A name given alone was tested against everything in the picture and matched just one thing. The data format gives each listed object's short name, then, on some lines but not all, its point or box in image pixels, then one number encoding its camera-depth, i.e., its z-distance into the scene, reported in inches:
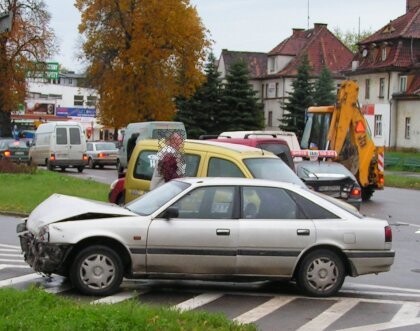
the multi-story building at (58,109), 3991.1
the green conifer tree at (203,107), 2476.6
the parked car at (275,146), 671.1
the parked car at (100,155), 1806.1
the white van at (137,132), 1168.2
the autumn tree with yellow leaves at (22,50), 2458.2
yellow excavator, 1040.8
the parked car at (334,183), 802.8
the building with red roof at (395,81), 2578.7
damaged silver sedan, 374.0
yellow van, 518.3
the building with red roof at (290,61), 3331.7
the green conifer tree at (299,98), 2546.8
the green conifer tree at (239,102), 2447.1
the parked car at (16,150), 1672.0
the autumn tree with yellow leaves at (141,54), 2293.3
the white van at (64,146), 1584.6
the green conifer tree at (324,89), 2613.2
